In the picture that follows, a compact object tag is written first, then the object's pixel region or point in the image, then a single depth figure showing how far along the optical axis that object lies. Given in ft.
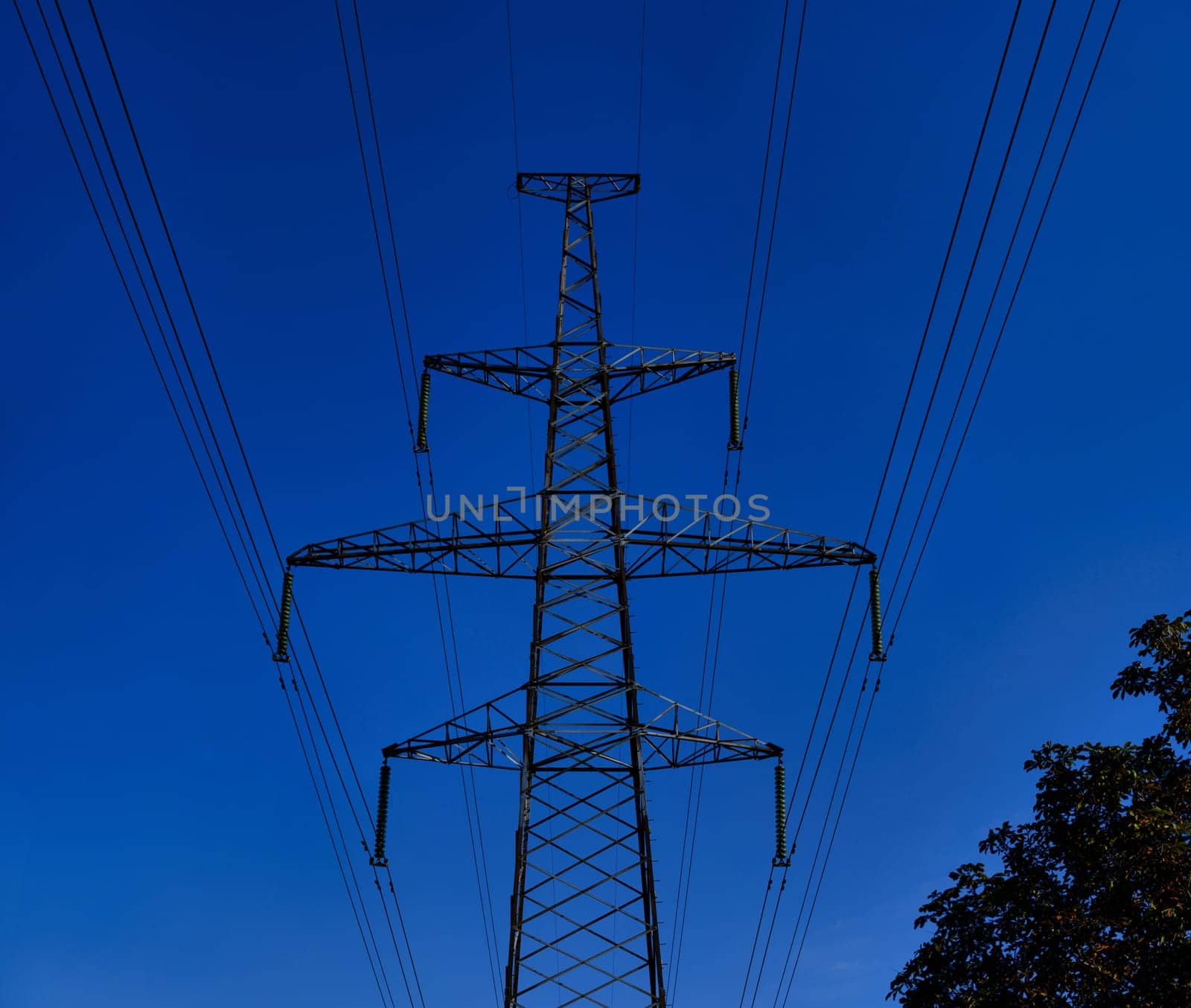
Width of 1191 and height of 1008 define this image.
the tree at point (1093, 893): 49.49
